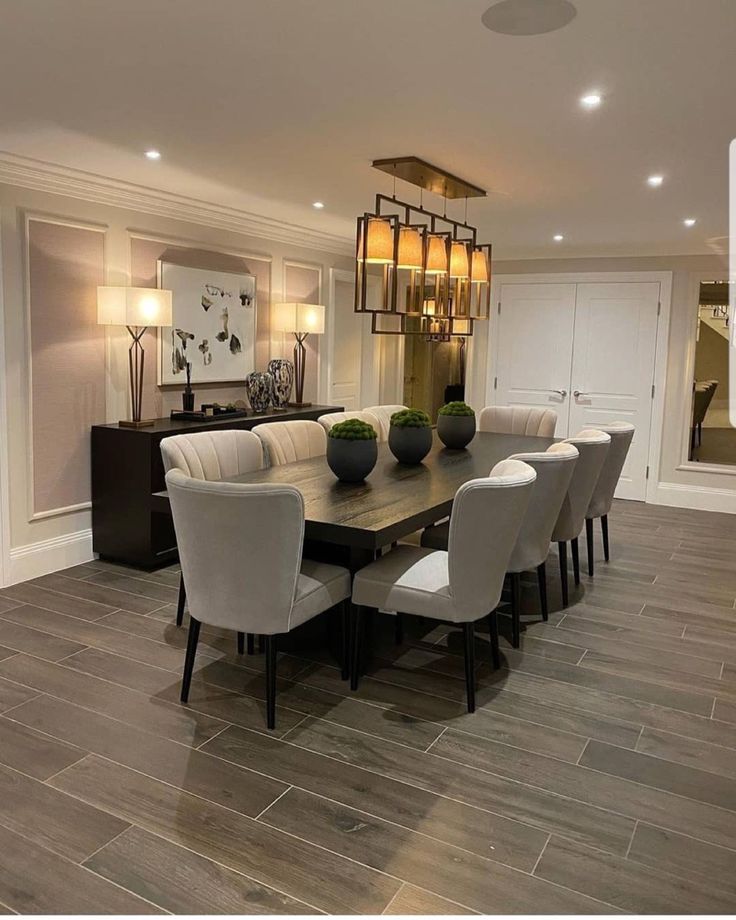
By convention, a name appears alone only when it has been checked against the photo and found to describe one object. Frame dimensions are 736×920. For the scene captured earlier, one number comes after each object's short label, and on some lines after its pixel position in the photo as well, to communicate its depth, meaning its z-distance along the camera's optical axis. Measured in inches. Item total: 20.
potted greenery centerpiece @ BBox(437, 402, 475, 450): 183.2
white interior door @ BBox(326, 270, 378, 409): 285.1
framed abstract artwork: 207.9
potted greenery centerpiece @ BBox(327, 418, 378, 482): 134.1
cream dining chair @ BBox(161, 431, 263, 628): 140.3
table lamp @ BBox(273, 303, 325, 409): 242.7
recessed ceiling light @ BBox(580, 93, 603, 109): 110.7
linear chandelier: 152.5
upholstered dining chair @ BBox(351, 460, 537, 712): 107.9
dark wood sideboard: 178.2
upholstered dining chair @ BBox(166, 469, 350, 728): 100.4
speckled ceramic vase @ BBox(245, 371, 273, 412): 229.5
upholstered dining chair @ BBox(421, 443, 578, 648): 132.5
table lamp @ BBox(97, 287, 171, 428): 176.4
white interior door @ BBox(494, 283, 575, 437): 292.2
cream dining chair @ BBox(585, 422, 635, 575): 182.9
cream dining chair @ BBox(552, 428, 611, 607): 160.1
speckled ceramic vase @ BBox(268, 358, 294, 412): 238.1
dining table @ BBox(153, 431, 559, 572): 108.5
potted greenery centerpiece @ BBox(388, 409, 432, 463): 156.2
